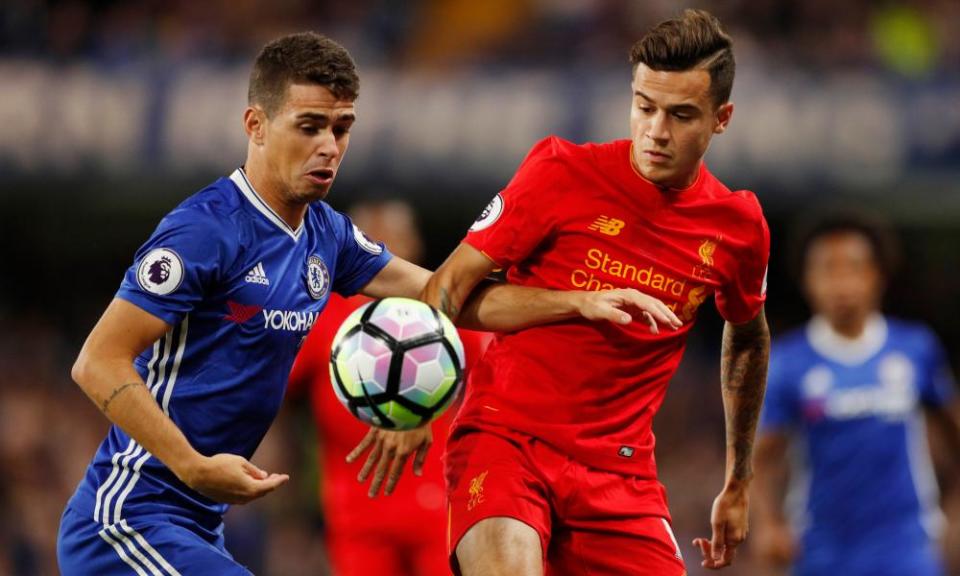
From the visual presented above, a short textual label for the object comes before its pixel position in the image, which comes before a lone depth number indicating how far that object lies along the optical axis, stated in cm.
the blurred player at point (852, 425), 1608
